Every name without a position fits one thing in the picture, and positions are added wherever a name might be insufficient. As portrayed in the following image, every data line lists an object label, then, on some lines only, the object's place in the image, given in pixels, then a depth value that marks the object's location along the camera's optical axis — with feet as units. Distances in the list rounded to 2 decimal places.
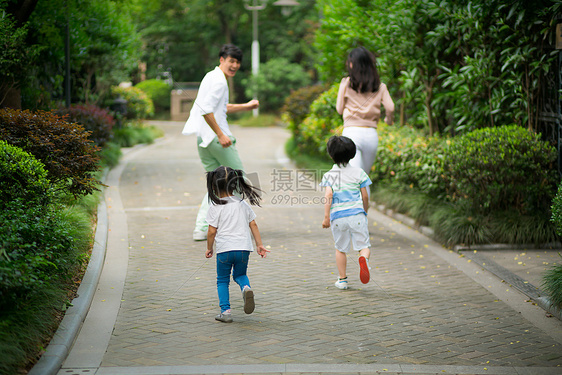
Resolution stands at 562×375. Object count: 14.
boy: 37.79
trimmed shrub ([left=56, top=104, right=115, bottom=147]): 79.42
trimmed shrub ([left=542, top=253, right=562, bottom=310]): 33.70
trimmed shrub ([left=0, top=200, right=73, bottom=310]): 26.60
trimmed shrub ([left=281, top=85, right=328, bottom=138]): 104.40
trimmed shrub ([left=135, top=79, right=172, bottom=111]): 228.94
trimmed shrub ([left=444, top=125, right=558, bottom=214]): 47.62
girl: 32.30
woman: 46.88
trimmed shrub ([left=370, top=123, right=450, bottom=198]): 56.48
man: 44.84
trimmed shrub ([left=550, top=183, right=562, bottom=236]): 35.26
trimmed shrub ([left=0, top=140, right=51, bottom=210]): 35.91
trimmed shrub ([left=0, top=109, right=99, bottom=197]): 42.56
